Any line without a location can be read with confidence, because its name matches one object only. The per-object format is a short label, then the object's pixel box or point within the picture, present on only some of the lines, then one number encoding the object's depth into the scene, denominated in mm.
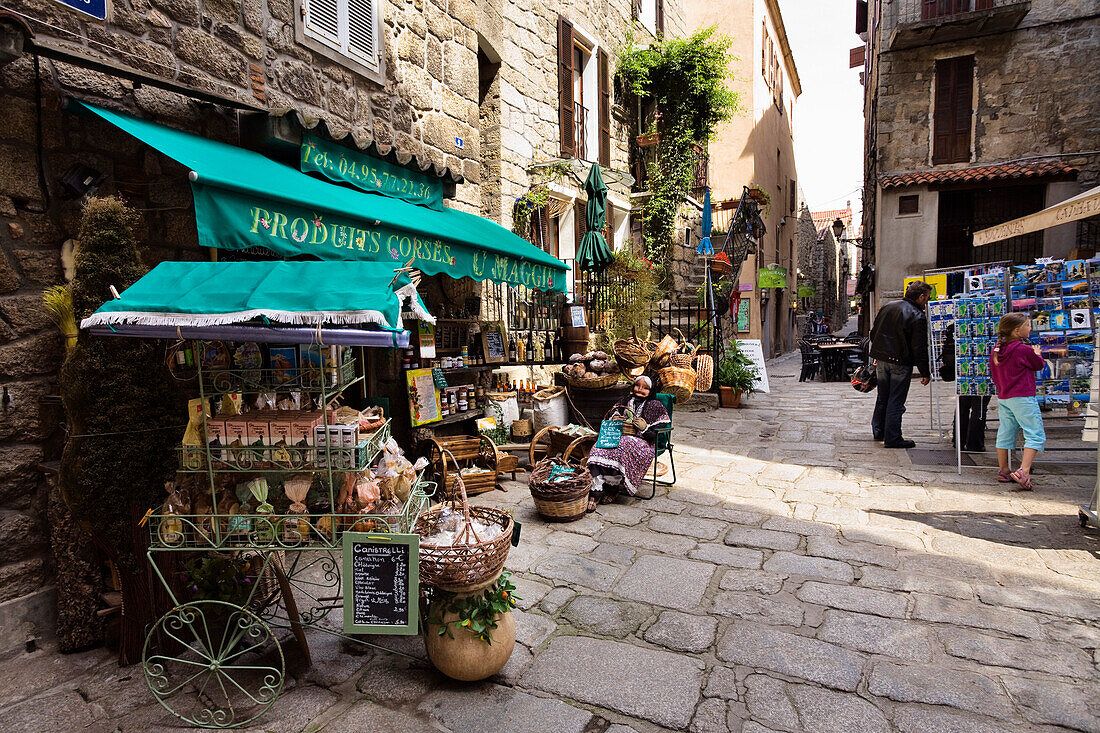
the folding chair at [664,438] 5793
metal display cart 2707
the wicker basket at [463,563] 2746
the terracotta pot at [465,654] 2754
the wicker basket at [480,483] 5785
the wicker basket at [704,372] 8719
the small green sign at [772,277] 18352
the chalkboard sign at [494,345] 7281
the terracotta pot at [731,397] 10641
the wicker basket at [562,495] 4934
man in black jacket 7039
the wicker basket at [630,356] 7922
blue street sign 3439
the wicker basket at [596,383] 6945
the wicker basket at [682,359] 8234
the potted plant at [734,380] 10656
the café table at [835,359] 14773
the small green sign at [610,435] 5578
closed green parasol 8617
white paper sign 11102
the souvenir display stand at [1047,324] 6102
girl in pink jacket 5309
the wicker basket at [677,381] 7957
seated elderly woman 5473
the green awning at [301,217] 3459
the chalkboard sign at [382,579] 2645
